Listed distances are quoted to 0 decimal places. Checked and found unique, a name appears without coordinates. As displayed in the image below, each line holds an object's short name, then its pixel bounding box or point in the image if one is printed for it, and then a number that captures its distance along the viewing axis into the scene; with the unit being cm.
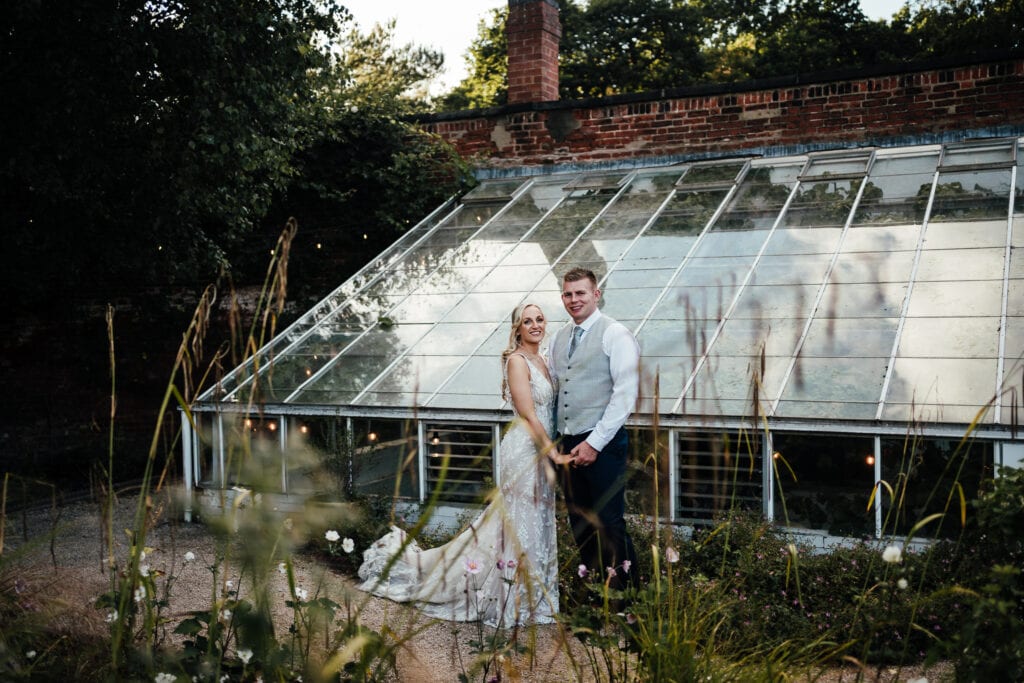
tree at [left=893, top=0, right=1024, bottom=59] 1603
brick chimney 906
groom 369
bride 395
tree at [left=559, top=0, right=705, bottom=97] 2019
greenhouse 437
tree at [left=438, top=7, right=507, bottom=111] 2152
